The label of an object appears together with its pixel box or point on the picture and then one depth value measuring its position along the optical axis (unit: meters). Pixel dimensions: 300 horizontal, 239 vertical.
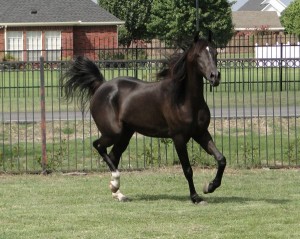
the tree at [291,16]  79.31
